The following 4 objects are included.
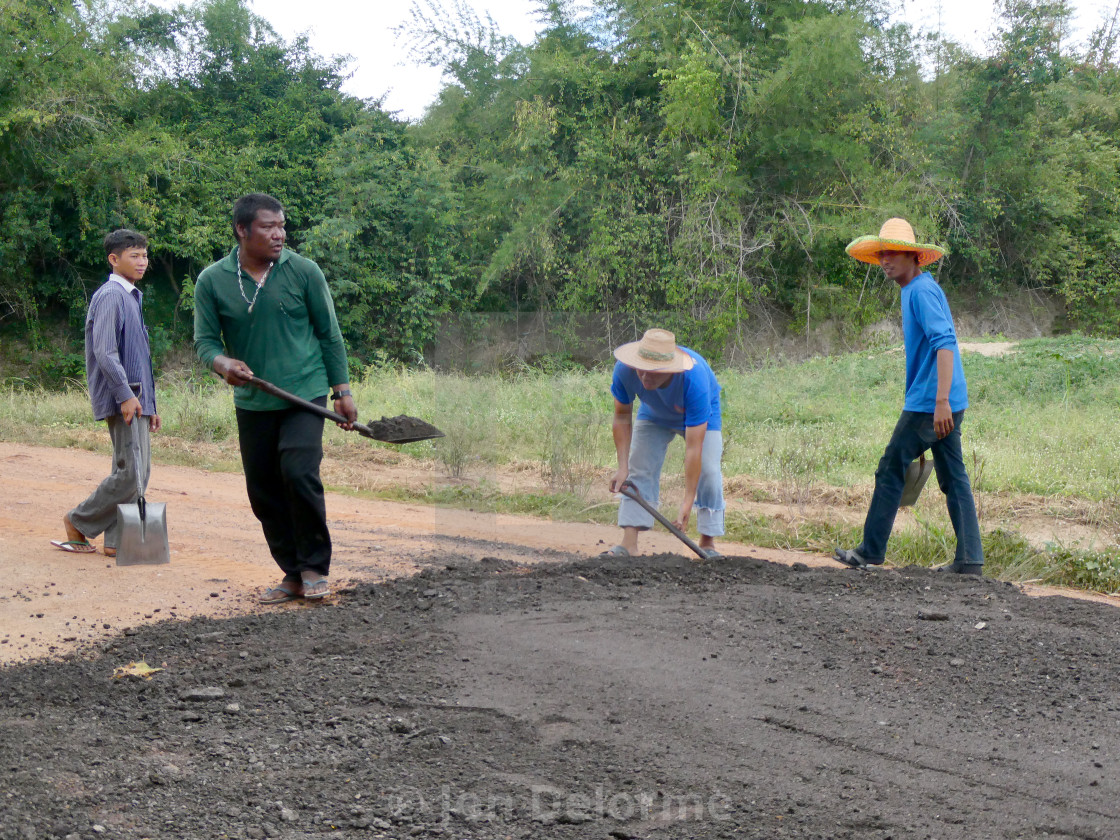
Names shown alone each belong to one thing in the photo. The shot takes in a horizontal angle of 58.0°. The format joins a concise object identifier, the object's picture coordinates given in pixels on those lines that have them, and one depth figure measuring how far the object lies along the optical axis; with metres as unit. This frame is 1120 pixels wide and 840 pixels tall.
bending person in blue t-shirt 5.04
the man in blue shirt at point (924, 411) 5.03
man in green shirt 4.55
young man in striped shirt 5.46
